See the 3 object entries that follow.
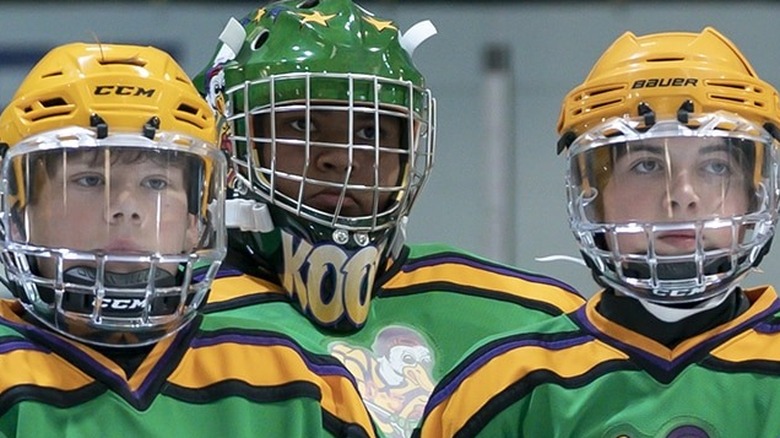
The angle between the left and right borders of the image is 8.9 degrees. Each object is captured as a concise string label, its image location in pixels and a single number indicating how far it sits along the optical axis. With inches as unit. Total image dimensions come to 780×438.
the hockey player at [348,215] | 216.8
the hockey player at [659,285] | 198.7
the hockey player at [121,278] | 196.3
